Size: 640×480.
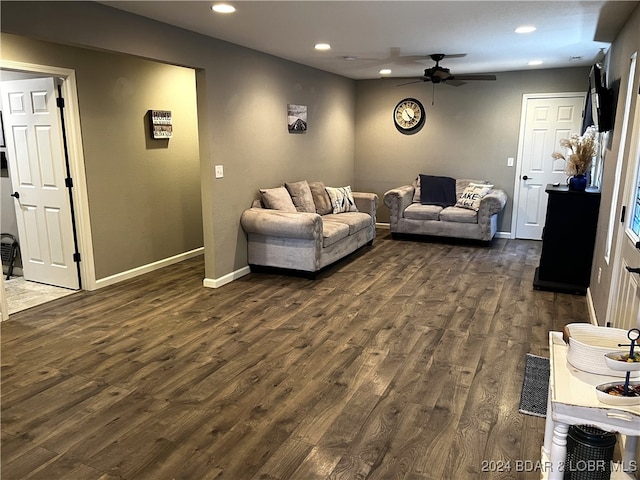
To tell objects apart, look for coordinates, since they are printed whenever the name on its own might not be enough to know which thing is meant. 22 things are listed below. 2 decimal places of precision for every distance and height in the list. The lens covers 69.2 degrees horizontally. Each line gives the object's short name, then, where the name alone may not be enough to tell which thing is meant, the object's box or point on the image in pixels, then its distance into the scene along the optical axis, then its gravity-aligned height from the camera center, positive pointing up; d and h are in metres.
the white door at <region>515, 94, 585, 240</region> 6.52 +0.03
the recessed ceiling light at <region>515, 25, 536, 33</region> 3.92 +1.05
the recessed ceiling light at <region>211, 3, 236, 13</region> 3.33 +1.03
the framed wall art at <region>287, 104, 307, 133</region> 5.86 +0.42
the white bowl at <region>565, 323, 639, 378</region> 1.68 -0.73
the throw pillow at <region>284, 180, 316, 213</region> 5.68 -0.55
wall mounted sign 5.16 +0.30
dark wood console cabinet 4.35 -0.84
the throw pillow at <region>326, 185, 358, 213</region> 6.15 -0.64
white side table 1.51 -0.83
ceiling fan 5.28 +0.91
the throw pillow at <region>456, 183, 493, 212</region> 6.57 -0.62
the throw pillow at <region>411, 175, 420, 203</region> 7.17 -0.62
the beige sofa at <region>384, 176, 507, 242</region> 6.34 -0.87
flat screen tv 3.91 +0.39
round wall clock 7.39 +0.57
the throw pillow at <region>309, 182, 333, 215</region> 5.98 -0.61
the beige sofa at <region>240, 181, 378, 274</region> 4.84 -0.86
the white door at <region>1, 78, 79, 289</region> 4.37 -0.27
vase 4.36 -0.29
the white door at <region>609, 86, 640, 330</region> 2.31 -0.57
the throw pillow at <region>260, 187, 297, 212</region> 5.25 -0.54
